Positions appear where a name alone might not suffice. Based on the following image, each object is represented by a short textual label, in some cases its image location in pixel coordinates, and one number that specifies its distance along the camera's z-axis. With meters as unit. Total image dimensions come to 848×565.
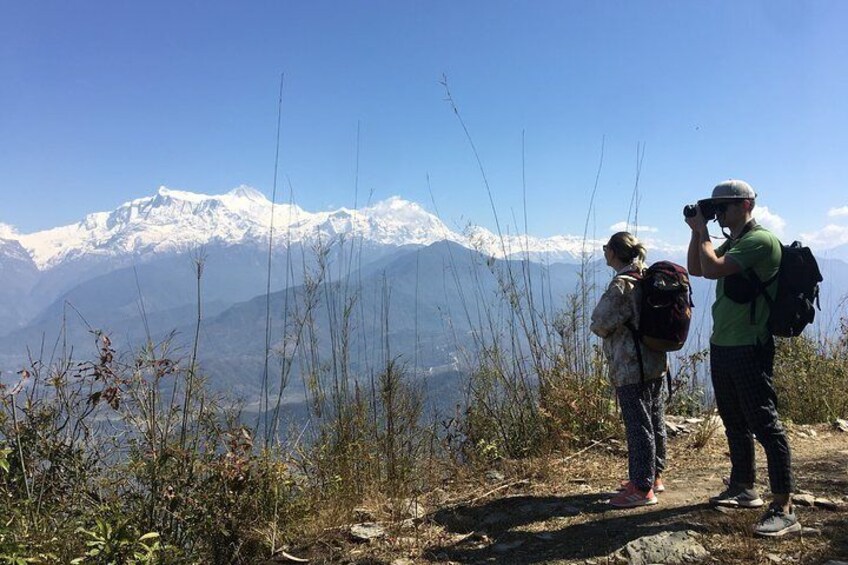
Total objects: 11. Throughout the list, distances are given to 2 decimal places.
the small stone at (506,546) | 2.76
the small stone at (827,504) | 2.84
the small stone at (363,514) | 3.17
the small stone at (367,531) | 2.93
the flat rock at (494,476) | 3.87
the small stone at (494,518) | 3.15
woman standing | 3.06
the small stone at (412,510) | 3.18
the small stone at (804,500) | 2.88
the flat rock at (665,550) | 2.38
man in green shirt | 2.57
